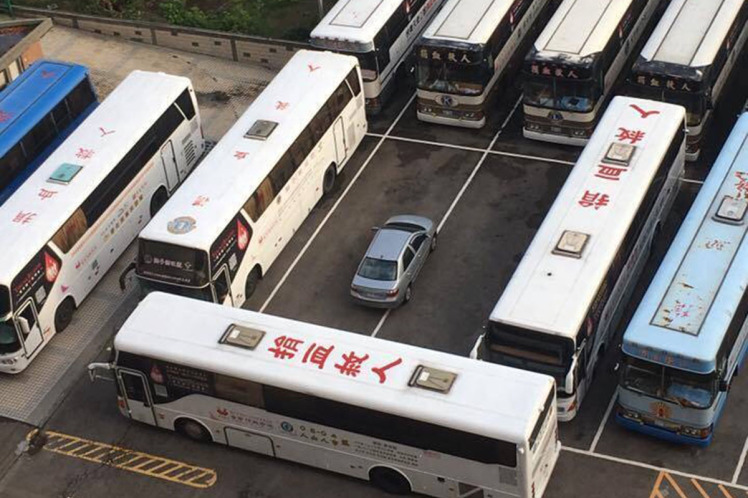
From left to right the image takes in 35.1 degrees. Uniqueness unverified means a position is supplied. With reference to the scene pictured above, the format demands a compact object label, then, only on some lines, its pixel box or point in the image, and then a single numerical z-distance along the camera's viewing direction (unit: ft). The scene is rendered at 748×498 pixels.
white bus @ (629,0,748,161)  118.21
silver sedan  107.45
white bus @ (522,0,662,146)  122.31
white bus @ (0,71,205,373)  104.37
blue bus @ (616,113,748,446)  86.33
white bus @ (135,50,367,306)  103.45
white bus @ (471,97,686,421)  90.84
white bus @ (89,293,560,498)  83.46
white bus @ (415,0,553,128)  127.13
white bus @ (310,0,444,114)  131.44
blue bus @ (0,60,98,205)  123.34
